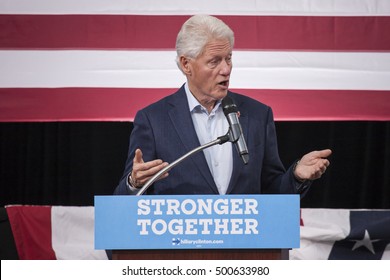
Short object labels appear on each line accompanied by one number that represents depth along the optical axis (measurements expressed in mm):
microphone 6177
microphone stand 6107
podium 5994
